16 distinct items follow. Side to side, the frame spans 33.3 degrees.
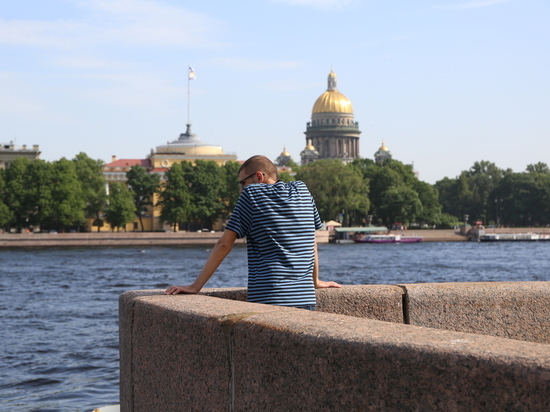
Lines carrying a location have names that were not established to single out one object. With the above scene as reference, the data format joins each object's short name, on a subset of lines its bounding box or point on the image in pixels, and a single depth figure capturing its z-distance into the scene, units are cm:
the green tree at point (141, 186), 8312
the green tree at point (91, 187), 7556
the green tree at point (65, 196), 7156
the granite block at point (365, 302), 397
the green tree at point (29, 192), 7194
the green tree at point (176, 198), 7794
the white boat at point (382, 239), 7906
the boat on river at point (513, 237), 8250
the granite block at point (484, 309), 406
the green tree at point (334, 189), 8156
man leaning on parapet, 345
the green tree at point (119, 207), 7462
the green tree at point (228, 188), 8162
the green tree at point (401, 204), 8706
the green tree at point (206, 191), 7938
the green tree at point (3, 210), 7125
